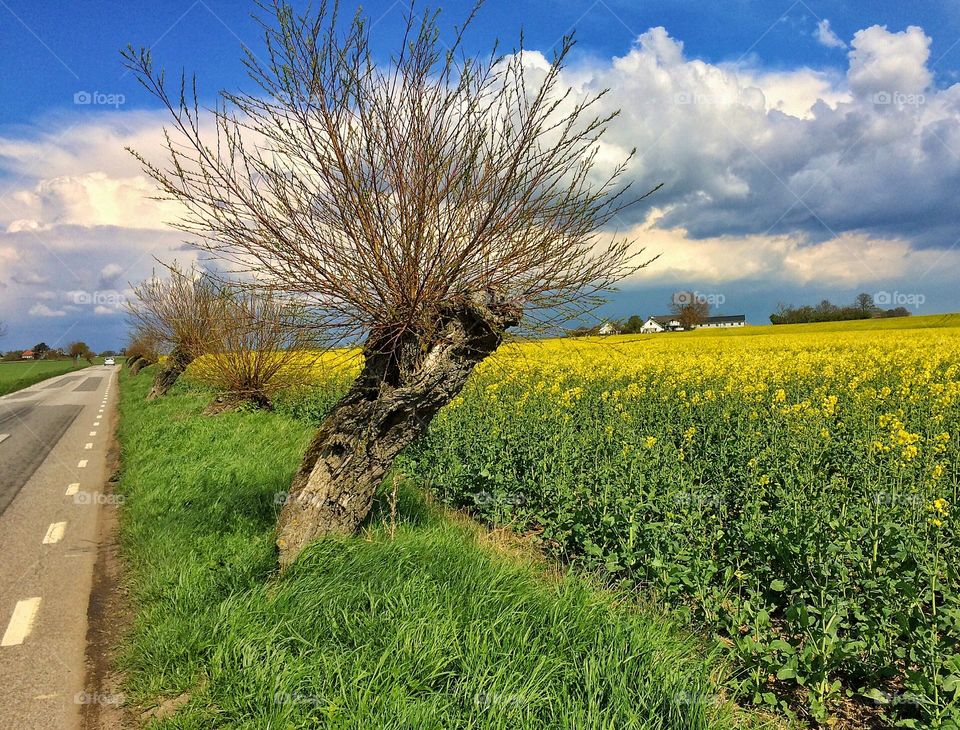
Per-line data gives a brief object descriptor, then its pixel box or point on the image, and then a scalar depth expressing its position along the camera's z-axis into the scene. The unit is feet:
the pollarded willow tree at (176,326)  57.67
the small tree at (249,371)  48.96
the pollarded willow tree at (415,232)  14.06
